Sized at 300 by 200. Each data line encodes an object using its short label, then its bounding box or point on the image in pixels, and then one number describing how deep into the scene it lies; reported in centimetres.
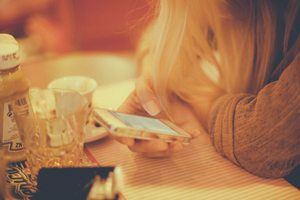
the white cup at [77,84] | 83
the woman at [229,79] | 68
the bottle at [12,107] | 63
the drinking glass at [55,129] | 61
